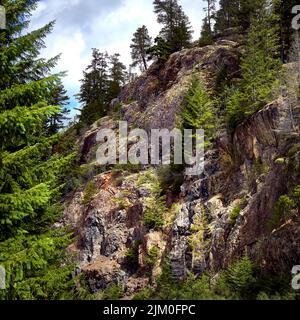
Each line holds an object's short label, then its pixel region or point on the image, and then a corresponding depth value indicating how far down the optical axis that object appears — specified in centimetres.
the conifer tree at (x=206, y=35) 4816
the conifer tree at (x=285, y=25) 3784
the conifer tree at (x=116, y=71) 5888
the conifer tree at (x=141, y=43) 5844
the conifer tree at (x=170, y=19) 5216
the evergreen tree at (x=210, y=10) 5931
